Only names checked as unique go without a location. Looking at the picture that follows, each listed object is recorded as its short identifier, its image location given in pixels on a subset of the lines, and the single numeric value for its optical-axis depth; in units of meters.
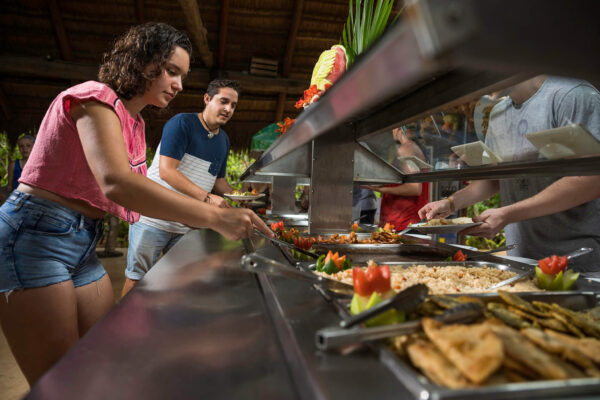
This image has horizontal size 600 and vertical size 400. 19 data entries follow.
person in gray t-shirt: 1.41
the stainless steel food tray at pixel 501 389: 0.42
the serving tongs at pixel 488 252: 1.51
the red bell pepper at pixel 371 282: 0.75
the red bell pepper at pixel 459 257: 1.48
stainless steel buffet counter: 0.54
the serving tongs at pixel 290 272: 0.86
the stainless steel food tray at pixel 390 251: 1.65
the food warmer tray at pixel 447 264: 1.29
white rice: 1.04
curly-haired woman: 1.17
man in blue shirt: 2.68
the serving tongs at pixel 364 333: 0.57
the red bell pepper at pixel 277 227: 2.02
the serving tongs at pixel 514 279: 1.07
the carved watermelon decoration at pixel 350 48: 1.46
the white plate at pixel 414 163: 2.11
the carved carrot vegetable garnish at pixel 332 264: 1.18
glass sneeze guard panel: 1.20
